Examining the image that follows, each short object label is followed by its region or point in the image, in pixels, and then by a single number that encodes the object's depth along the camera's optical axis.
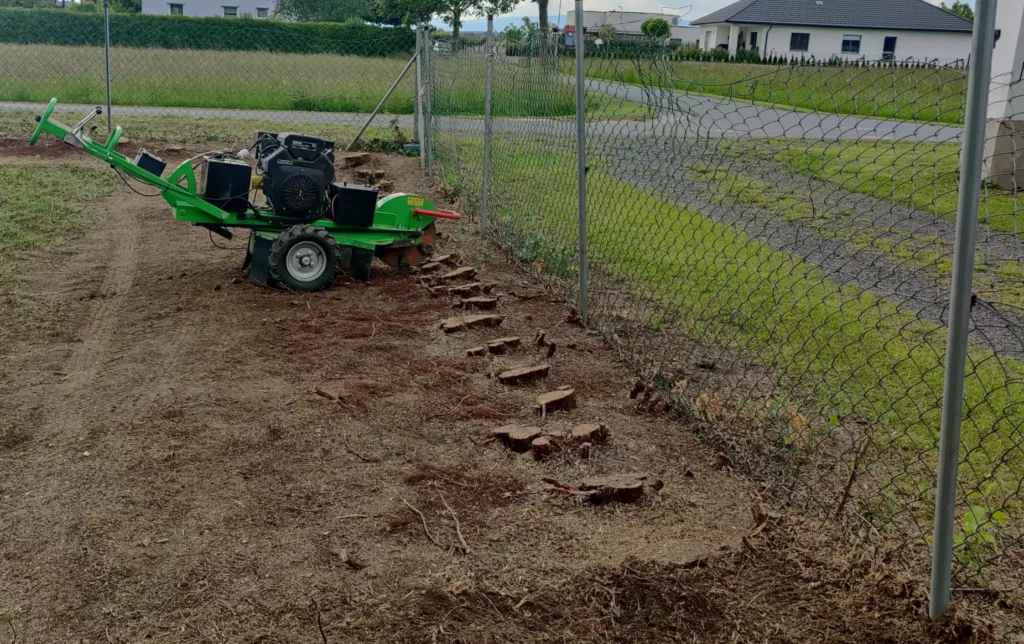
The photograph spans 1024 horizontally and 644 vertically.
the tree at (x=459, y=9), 44.88
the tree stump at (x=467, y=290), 6.62
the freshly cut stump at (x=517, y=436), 4.09
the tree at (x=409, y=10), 44.41
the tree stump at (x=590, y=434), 4.14
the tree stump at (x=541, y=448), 4.03
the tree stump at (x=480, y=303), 6.29
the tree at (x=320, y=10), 58.78
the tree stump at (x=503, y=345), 5.41
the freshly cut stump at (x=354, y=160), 12.52
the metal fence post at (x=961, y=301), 2.42
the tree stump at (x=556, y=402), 4.54
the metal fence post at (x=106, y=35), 13.27
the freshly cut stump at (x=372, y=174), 11.42
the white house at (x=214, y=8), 62.56
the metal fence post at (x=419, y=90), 12.67
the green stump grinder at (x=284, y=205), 6.61
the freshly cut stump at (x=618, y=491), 3.64
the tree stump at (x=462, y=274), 7.00
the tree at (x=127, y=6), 56.44
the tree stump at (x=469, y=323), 5.81
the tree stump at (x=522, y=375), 4.91
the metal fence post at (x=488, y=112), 8.04
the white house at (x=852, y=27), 49.53
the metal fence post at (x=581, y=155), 5.30
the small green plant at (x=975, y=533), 3.03
